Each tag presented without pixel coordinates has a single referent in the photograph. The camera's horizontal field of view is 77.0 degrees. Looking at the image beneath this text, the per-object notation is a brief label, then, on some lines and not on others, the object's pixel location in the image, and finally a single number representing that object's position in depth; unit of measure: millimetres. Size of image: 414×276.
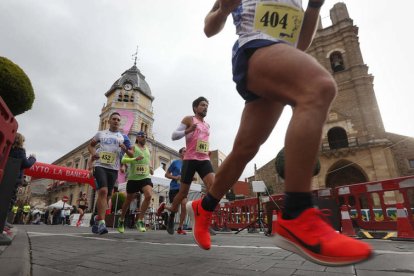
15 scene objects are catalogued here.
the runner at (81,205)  14565
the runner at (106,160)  4582
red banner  17044
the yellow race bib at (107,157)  4871
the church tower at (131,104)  31781
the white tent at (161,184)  12414
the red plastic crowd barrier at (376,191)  4631
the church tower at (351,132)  20422
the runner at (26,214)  18581
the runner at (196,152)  4250
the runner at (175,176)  6111
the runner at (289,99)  1188
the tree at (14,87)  2580
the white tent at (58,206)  22969
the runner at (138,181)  5438
